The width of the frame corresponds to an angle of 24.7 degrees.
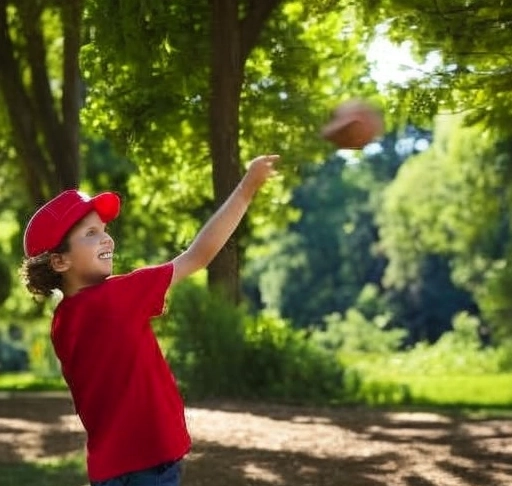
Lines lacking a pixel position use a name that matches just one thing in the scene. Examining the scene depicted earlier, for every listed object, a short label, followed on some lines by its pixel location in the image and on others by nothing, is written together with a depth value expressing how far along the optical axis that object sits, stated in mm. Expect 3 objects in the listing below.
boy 3359
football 4133
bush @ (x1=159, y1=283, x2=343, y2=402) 12070
